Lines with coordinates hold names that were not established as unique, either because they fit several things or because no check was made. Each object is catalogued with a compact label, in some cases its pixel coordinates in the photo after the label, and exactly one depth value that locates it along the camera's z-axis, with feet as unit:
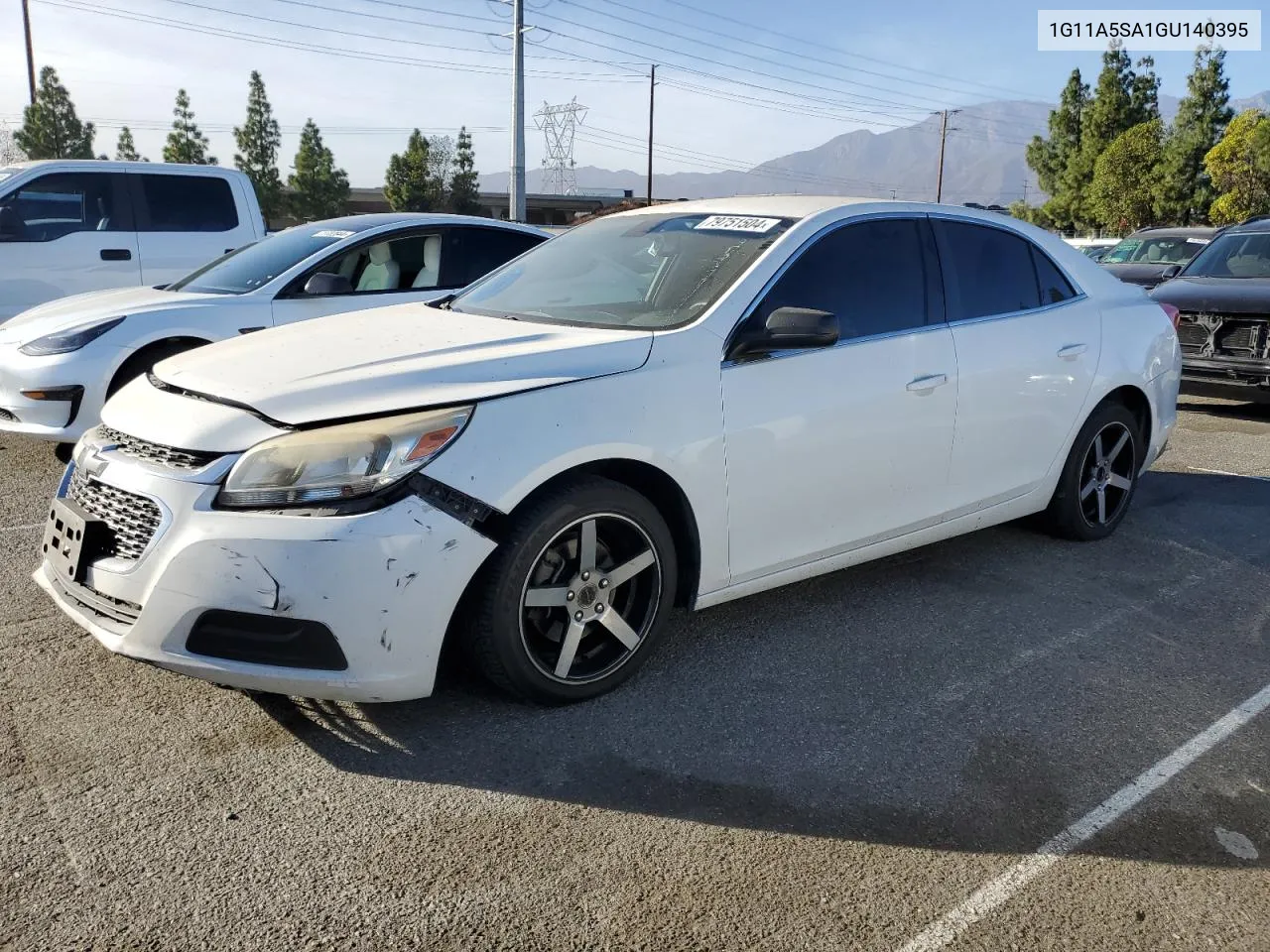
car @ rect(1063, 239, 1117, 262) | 74.02
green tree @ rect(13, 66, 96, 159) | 169.48
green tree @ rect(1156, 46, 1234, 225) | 139.13
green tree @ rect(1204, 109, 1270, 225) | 120.37
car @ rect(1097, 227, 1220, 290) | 46.19
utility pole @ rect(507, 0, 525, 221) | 91.09
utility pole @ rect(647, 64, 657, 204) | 189.00
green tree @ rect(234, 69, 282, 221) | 211.20
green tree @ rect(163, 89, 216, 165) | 204.74
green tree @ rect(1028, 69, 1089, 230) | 160.45
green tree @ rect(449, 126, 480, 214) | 227.20
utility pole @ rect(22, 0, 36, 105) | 120.26
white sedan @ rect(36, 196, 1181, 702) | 9.57
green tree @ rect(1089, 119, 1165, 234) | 140.15
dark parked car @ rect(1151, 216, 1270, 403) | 29.48
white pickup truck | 28.91
